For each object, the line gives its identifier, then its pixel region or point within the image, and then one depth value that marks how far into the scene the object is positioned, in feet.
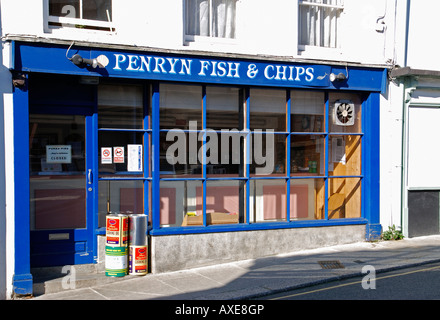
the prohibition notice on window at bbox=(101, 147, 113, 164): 28.58
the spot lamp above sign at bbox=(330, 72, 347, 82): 31.55
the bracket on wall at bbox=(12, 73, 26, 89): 24.88
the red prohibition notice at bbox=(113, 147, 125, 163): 28.81
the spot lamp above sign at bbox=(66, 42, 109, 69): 25.76
